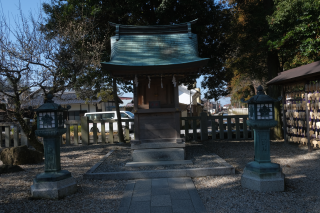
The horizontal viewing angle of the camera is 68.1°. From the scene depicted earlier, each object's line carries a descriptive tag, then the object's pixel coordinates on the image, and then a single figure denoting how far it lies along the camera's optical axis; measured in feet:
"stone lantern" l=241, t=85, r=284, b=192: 14.32
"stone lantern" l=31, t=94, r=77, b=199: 14.23
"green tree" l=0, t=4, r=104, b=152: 23.80
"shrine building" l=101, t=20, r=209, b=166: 21.13
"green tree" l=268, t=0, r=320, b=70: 27.27
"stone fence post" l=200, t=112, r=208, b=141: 36.45
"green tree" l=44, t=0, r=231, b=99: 31.40
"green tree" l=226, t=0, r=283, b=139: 33.06
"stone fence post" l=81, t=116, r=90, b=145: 35.14
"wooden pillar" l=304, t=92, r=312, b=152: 26.02
